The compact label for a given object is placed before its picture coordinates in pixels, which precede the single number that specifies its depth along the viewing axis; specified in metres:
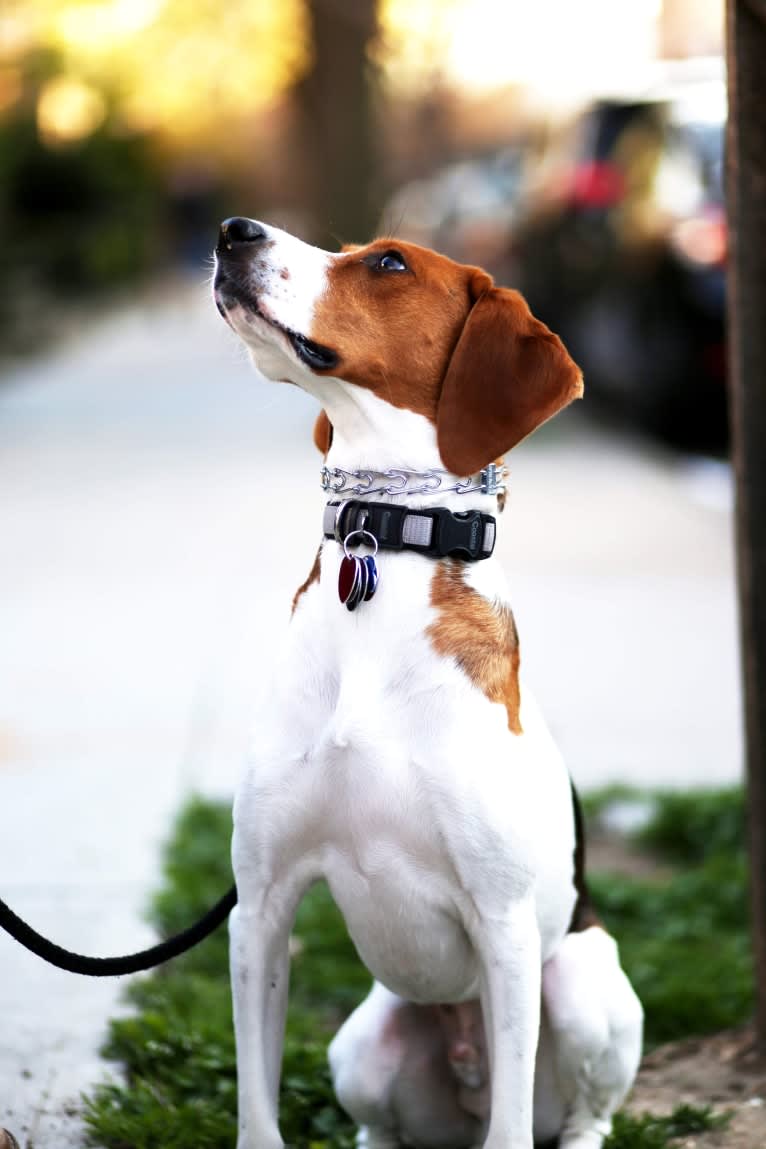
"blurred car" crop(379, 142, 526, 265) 39.59
